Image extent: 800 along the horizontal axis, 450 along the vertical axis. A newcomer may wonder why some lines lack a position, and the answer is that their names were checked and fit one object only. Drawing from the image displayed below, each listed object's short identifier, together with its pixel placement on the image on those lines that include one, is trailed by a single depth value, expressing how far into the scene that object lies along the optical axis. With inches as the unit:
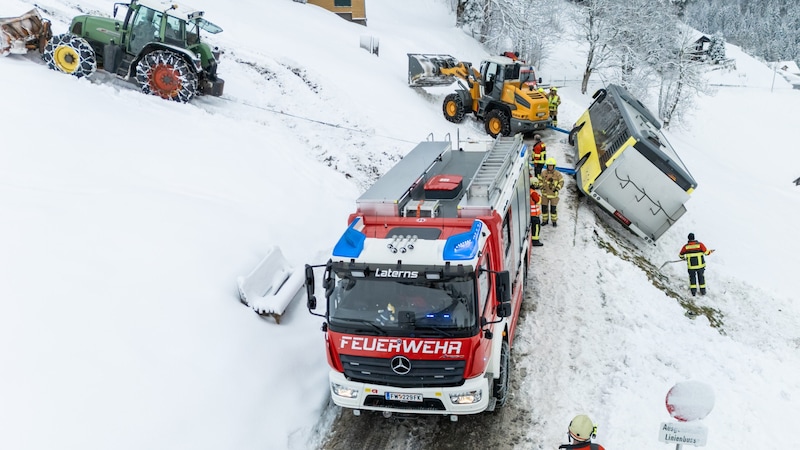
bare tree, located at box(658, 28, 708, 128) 1599.4
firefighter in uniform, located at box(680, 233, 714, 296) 507.5
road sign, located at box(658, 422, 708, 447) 206.5
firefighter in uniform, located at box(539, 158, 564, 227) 547.8
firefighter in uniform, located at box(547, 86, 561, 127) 839.7
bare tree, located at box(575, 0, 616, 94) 1489.9
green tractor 566.6
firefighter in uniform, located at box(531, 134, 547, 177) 644.1
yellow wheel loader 764.0
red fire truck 277.1
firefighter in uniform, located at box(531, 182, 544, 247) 505.0
